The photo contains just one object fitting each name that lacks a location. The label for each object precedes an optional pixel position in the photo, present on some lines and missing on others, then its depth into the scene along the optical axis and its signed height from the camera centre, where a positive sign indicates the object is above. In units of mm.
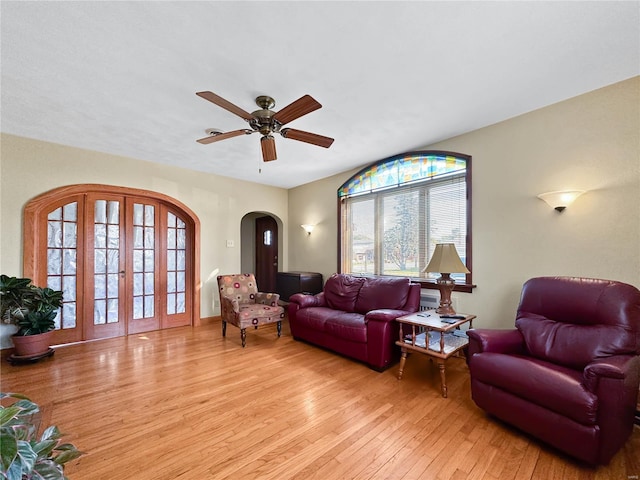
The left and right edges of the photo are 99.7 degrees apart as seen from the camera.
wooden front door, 6711 -270
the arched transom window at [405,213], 3330 +403
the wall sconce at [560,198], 2436 +389
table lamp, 2781 -280
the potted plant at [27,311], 3000 -753
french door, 3650 -271
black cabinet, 4844 -756
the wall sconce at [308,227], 5312 +298
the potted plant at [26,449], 665 -563
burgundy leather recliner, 1522 -849
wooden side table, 2428 -1000
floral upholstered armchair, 3646 -930
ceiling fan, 2023 +1039
